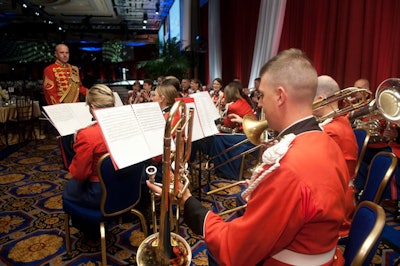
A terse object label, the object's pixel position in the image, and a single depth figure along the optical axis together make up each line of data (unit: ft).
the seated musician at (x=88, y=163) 6.96
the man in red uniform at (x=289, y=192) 3.21
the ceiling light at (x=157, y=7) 45.70
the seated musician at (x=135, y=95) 20.39
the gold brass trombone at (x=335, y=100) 7.15
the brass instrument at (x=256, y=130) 8.39
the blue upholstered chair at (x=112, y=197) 6.63
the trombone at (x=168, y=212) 4.11
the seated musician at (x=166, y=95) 10.98
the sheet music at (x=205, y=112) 9.97
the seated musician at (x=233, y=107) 14.79
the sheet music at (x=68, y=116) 10.21
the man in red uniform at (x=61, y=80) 14.74
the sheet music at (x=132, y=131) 6.03
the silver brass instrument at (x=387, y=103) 6.86
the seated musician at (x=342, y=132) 6.24
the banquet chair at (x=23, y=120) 20.40
